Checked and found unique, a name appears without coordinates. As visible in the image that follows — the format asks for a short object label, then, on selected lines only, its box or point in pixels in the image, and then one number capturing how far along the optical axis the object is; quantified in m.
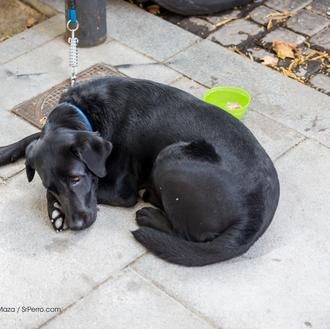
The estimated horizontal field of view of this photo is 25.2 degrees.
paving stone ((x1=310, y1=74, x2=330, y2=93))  5.62
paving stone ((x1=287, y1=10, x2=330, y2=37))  6.20
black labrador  3.99
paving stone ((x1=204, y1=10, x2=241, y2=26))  6.29
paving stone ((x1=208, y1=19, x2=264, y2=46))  6.07
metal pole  5.72
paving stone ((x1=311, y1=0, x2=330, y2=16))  6.42
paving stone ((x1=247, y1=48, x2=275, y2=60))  5.91
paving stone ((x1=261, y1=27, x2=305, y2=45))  6.06
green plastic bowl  5.24
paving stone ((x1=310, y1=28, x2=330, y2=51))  6.04
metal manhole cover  5.18
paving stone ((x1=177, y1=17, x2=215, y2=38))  6.17
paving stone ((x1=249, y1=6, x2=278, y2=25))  6.31
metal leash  5.25
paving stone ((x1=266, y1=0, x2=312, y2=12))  6.45
